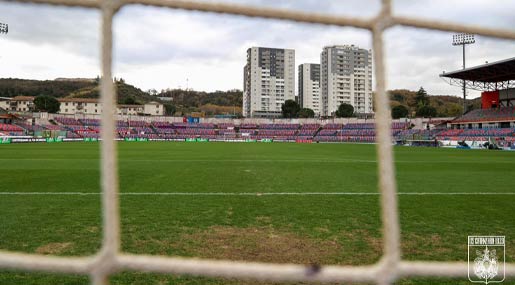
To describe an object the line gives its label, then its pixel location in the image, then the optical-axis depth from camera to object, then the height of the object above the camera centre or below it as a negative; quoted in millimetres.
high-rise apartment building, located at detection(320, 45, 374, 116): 112312 +16535
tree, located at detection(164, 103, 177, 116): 101688 +6771
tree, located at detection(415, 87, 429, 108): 93125 +8595
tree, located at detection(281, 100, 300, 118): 91625 +6044
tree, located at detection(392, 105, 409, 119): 80875 +4427
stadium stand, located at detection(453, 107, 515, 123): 41969 +1986
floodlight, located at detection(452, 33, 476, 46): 45781 +11506
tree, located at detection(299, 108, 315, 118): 98612 +5411
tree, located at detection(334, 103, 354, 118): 90938 +5310
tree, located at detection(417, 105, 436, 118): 80562 +4402
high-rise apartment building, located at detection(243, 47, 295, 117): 111000 +15999
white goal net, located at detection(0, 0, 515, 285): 1470 -333
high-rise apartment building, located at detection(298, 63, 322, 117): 127312 +15043
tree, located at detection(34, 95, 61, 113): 77438 +6477
